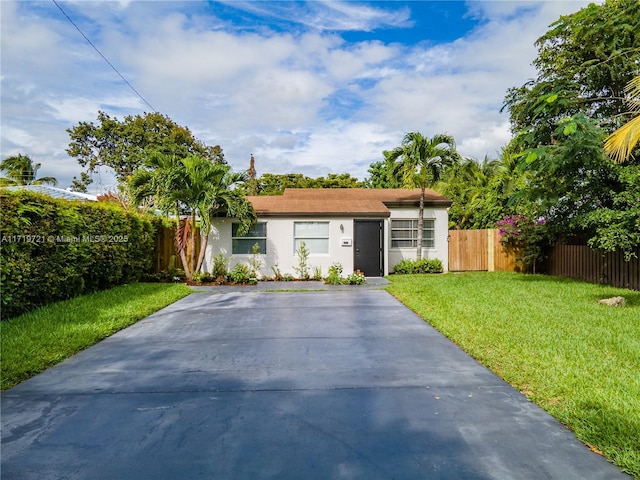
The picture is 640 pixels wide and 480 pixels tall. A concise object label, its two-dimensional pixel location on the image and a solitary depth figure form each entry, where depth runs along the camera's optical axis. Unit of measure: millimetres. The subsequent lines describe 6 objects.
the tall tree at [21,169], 22609
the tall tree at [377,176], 31988
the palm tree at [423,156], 14133
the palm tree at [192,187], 11578
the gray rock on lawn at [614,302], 8180
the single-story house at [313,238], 13703
